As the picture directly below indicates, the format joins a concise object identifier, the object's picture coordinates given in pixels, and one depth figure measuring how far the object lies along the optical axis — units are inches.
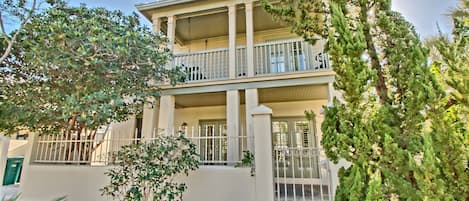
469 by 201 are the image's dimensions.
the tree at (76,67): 185.3
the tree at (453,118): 82.0
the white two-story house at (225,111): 201.9
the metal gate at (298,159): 196.5
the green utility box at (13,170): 378.9
